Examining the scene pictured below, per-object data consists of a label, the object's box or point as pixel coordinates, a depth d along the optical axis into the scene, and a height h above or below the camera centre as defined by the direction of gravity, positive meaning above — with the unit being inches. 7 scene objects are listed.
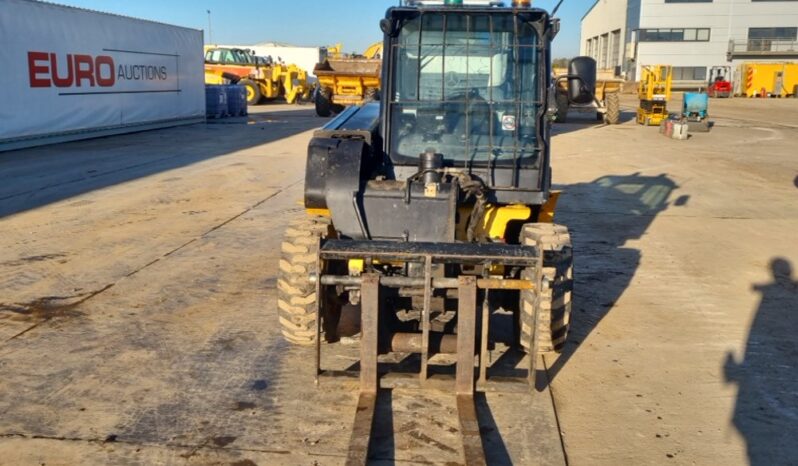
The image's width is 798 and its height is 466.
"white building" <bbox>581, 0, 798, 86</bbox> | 2438.5 +241.7
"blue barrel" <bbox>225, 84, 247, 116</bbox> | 1221.7 -1.3
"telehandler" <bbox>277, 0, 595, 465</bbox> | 173.5 -29.0
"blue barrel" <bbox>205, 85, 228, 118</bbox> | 1170.0 -4.8
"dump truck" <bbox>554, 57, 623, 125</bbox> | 1123.3 +5.5
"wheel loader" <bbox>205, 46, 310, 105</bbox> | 1504.7 +51.3
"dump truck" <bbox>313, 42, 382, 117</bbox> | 1019.9 +30.0
